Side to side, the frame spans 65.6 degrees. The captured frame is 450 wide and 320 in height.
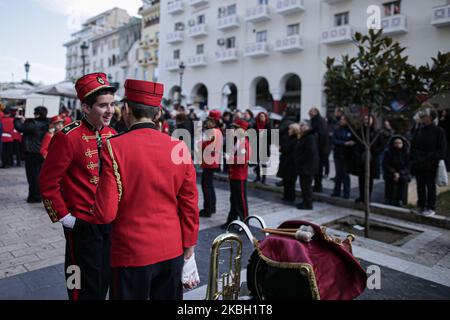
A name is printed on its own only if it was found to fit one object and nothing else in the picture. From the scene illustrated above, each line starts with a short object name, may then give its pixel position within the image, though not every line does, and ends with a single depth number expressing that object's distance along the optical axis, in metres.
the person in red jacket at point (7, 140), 11.05
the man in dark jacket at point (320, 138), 8.65
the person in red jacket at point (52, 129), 6.11
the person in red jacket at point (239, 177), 5.82
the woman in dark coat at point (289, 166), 8.01
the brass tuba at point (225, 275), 2.33
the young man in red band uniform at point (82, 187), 2.40
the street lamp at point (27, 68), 23.76
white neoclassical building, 19.09
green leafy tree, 5.22
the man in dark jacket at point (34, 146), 7.11
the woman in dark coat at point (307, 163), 7.35
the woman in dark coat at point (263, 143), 9.31
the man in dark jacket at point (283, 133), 8.31
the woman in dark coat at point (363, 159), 7.44
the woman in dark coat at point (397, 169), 7.49
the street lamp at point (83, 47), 21.11
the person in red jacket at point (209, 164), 6.37
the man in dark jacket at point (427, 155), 6.56
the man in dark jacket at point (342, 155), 7.96
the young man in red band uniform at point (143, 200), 1.90
